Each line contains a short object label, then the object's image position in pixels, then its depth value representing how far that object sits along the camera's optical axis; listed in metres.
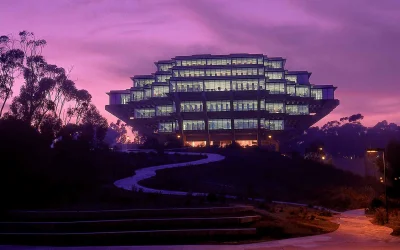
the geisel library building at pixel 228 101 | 99.56
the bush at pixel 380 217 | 22.20
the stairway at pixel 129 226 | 17.53
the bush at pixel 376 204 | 28.58
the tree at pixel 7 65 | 47.12
